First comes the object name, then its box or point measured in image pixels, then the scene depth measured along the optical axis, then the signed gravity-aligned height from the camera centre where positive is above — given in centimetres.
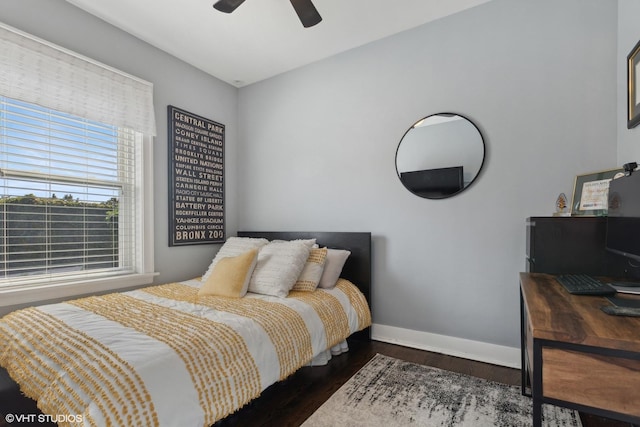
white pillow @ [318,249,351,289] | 264 -45
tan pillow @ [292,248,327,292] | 249 -46
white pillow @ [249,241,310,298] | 235 -42
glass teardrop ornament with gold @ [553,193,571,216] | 199 +3
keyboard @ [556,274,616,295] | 128 -32
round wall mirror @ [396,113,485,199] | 242 +46
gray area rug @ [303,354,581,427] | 164 -108
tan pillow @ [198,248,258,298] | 230 -46
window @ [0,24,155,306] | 210 +33
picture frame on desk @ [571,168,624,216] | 179 +11
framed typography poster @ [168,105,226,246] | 305 +37
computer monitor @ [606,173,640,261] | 129 -3
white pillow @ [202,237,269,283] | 289 -29
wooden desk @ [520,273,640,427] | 87 -44
